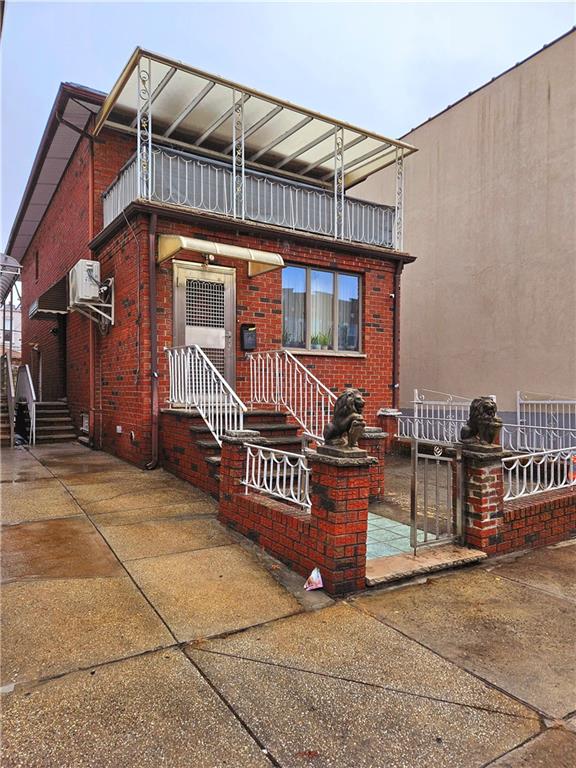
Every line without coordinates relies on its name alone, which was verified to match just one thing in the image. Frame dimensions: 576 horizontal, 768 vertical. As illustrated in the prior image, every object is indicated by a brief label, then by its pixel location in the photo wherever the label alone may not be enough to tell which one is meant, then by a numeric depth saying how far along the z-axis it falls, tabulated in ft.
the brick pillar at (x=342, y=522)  11.10
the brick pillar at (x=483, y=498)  13.57
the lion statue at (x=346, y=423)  11.68
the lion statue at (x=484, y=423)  14.05
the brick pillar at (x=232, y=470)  15.55
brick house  24.02
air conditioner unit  28.30
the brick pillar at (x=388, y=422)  32.04
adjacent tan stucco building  33.99
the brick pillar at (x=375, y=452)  20.12
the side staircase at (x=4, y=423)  32.53
